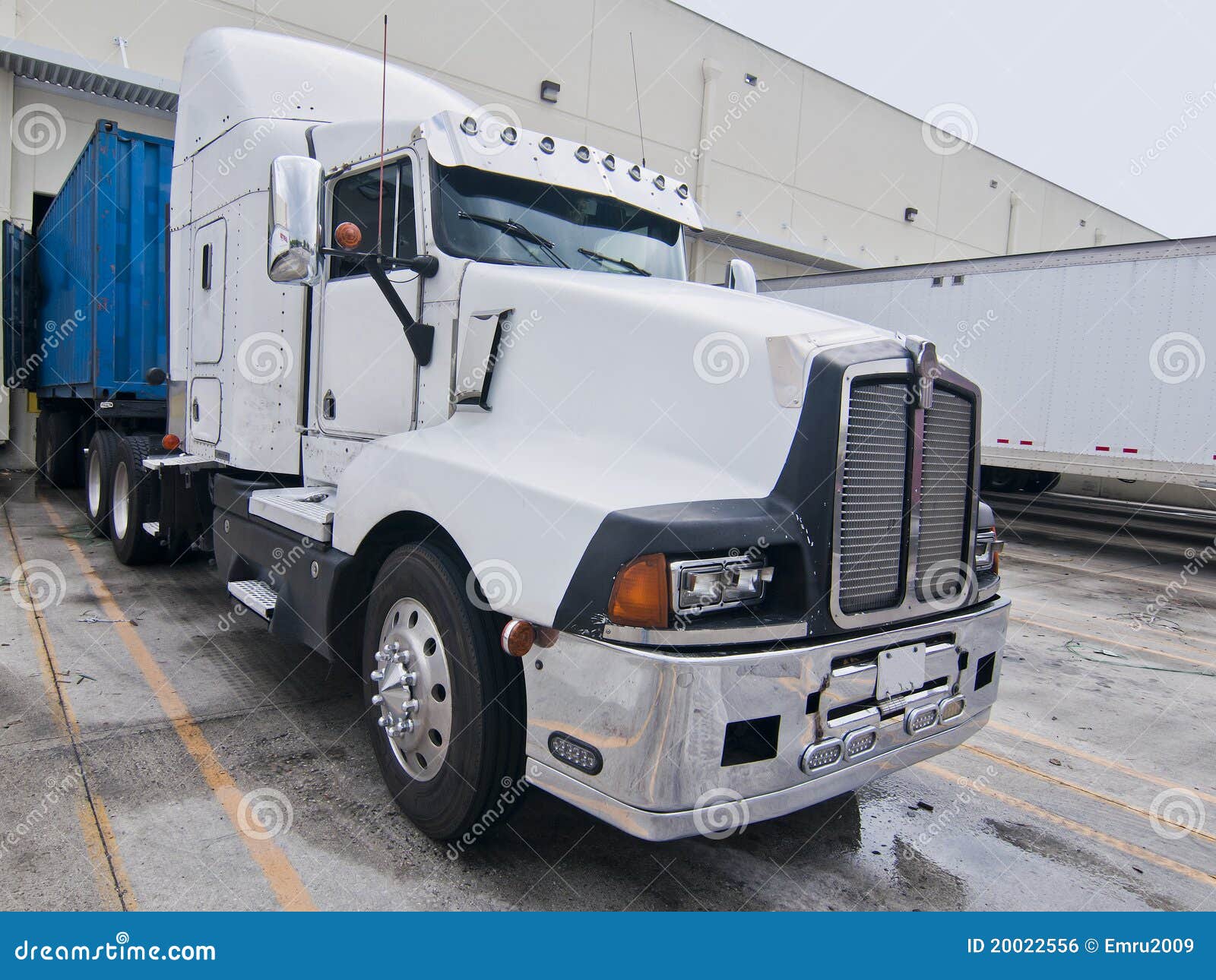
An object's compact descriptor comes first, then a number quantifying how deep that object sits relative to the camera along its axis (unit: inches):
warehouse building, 499.5
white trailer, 418.6
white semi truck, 99.6
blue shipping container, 311.3
